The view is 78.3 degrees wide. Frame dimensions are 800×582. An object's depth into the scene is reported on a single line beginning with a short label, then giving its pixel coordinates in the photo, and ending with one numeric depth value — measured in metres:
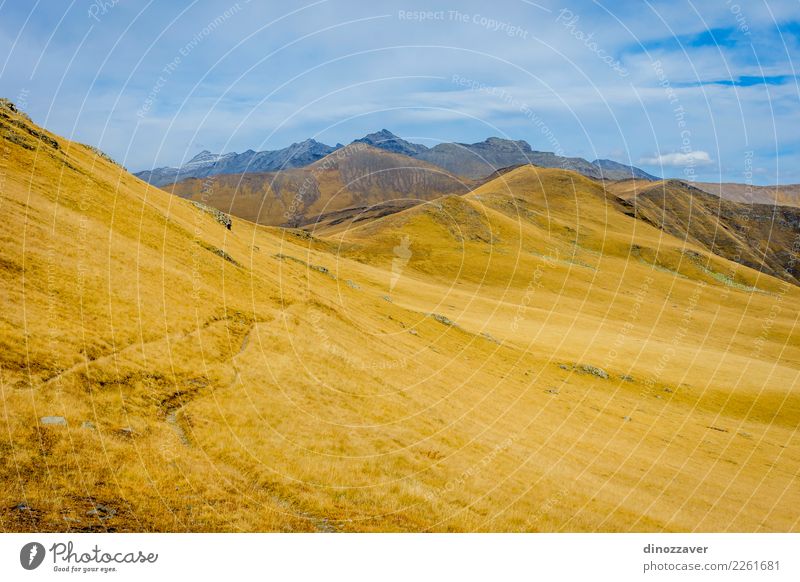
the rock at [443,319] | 68.56
